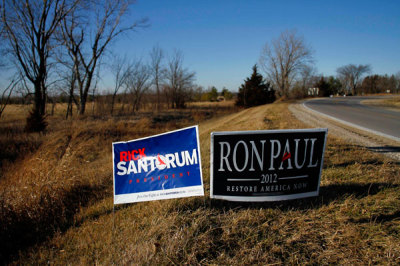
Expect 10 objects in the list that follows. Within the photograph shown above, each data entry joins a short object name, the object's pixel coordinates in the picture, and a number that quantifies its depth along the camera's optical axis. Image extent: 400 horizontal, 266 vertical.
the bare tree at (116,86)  31.57
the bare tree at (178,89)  44.06
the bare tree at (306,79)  54.46
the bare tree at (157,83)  43.03
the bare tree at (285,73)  51.84
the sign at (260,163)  2.54
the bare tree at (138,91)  37.39
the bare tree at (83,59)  22.20
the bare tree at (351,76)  84.12
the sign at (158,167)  2.72
